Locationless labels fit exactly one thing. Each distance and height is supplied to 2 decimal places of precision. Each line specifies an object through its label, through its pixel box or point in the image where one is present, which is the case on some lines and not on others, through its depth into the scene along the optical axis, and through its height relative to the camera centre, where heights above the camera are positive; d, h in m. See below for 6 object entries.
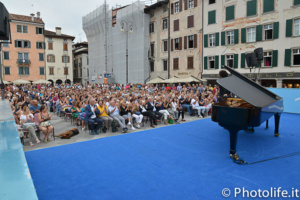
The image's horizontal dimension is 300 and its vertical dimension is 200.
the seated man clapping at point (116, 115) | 9.48 -1.37
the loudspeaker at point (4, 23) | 4.81 +1.51
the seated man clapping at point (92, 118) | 9.09 -1.41
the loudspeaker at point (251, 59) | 8.95 +1.05
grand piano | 5.52 -0.65
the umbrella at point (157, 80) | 29.16 +0.66
